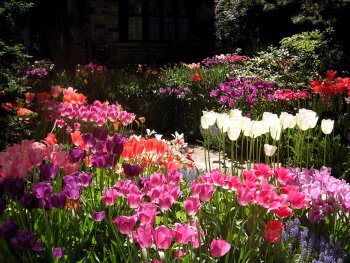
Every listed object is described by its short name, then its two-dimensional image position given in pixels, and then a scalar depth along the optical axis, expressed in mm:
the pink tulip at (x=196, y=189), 2459
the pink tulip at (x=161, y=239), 2021
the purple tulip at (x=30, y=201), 2445
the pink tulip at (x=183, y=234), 2096
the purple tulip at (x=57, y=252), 2260
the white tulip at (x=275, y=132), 3211
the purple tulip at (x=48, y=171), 2670
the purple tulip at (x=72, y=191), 2515
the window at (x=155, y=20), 19234
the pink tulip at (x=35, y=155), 2793
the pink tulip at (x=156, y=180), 2612
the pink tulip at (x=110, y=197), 2545
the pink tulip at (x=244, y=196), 2459
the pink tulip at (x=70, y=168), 2865
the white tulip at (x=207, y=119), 3263
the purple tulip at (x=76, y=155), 2914
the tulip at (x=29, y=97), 5602
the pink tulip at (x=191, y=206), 2326
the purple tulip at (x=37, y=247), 2275
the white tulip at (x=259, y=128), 3047
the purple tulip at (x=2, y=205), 2426
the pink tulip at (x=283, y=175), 2807
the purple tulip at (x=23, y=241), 2215
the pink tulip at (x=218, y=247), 2086
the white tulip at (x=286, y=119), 3320
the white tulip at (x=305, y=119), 3330
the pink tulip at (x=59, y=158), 2875
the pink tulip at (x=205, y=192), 2436
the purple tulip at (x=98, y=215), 2459
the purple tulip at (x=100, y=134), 3176
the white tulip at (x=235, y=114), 3180
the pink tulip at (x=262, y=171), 2812
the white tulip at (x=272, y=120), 3135
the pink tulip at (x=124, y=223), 2166
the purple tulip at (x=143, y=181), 2720
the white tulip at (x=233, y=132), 3004
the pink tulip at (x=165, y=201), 2322
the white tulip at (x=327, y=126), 3555
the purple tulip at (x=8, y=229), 2271
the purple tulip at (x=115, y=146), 2904
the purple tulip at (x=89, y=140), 3131
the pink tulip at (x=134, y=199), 2432
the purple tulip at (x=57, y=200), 2434
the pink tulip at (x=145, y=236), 2037
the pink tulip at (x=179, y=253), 2188
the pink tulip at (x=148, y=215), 2186
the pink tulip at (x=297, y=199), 2566
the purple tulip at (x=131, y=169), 2787
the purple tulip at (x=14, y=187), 2480
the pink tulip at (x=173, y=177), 2793
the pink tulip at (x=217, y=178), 2697
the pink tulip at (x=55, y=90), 5862
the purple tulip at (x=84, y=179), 2703
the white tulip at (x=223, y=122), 3152
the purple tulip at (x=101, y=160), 2789
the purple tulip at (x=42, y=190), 2422
